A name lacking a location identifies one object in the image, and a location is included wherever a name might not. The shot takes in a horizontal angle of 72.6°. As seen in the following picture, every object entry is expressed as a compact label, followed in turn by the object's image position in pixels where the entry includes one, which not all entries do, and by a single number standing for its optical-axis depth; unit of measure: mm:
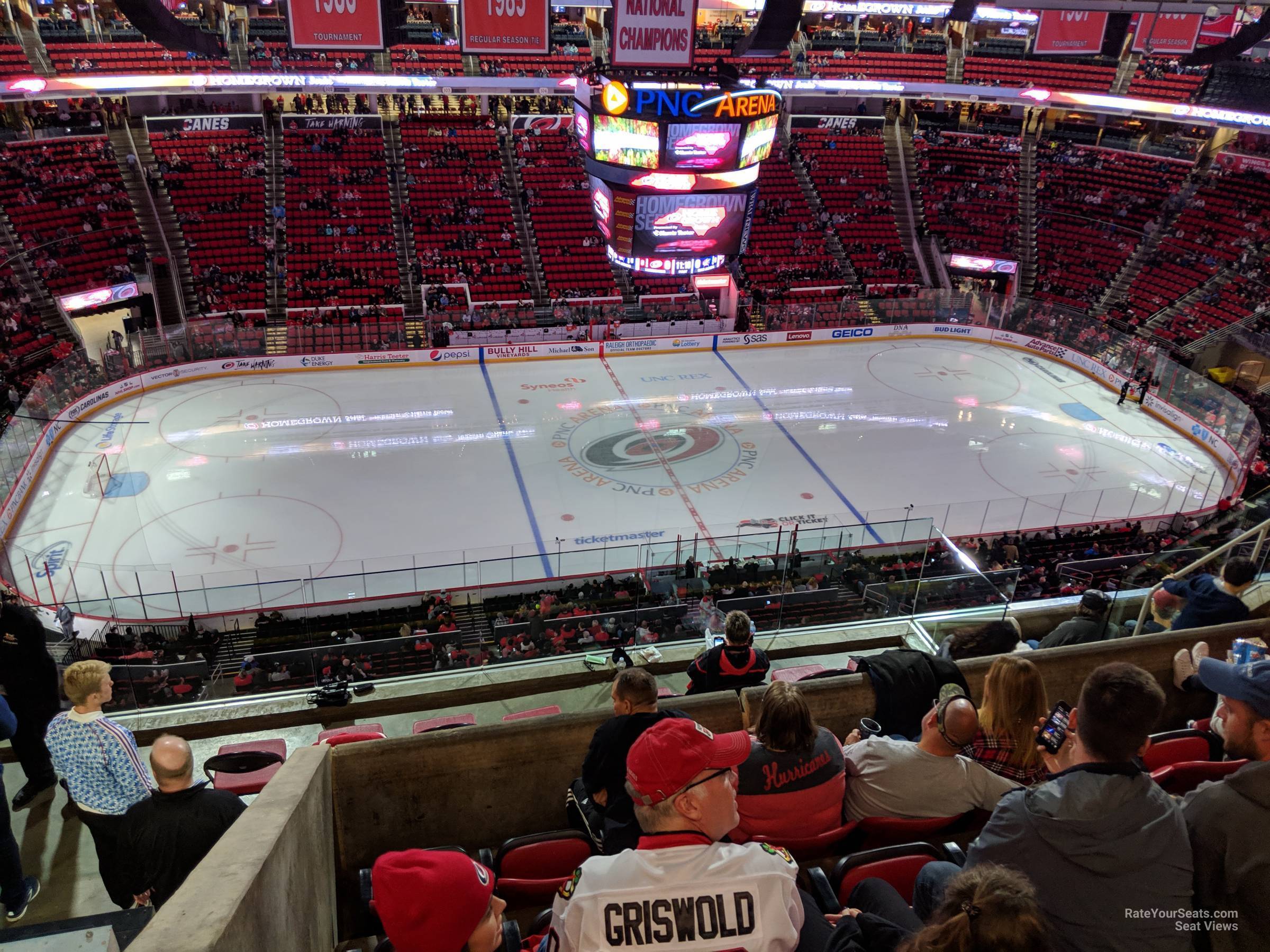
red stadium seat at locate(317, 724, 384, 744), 5457
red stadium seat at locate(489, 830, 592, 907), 3410
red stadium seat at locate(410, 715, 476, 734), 5543
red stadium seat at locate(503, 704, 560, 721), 5684
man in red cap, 2082
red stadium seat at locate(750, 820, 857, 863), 3482
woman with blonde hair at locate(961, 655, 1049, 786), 3641
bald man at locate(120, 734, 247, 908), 3145
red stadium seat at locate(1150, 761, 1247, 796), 3621
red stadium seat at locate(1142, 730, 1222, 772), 3973
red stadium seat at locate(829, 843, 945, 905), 3064
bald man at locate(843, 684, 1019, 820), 3494
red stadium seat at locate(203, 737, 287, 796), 4410
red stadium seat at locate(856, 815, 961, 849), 3521
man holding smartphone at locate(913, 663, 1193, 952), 2369
